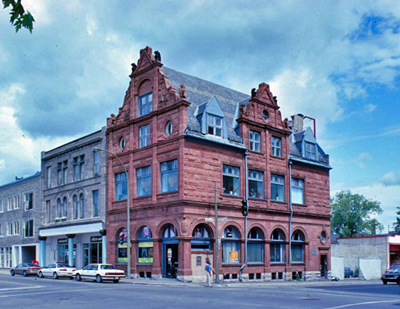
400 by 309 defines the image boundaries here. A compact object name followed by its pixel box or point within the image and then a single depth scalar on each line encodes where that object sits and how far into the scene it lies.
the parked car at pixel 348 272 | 56.15
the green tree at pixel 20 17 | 7.50
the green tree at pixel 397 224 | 92.56
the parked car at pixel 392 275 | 41.00
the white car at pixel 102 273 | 34.88
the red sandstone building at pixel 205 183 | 37.38
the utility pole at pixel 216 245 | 34.72
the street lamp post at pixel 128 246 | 37.14
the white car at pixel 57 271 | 41.06
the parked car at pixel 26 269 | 45.50
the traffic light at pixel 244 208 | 33.65
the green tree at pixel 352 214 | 105.44
